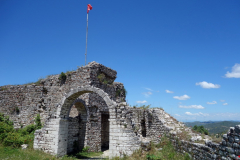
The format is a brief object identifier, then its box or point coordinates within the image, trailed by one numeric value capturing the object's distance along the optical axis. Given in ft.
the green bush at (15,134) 35.01
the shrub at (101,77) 46.14
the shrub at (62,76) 47.91
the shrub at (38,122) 46.25
